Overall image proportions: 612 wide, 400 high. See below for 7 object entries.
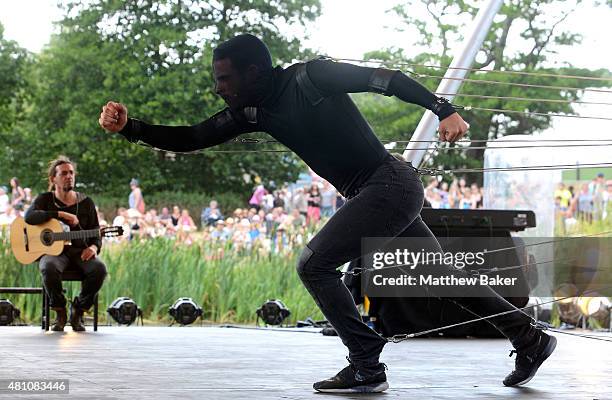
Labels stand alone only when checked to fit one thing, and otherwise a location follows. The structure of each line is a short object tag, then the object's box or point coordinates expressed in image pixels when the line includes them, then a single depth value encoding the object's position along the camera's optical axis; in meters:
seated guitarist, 9.54
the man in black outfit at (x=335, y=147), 4.70
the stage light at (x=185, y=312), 11.07
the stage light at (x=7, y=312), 10.66
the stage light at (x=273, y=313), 11.10
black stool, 9.59
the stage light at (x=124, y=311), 10.84
